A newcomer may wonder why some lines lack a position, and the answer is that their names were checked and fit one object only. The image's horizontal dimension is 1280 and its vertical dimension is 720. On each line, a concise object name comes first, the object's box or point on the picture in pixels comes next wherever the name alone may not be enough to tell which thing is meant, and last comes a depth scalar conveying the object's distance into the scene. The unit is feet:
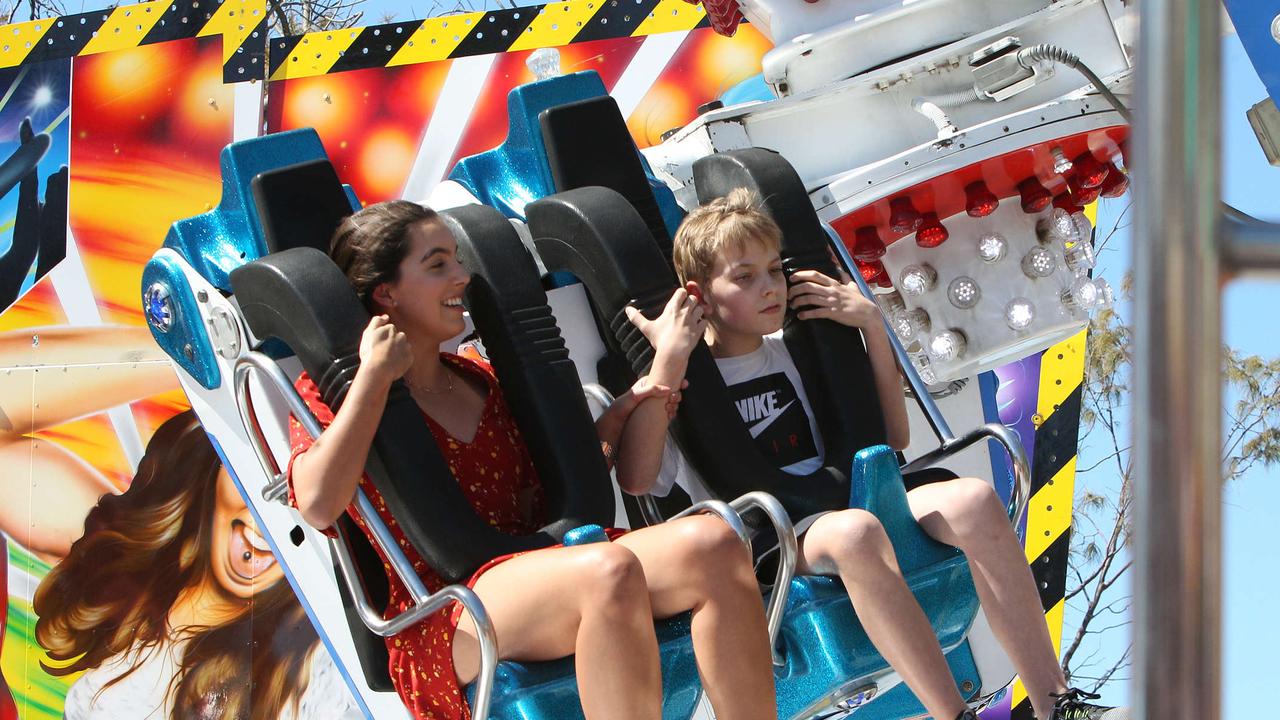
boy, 19.87
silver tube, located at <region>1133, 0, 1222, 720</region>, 8.56
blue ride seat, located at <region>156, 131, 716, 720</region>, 19.84
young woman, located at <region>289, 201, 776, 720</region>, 19.29
